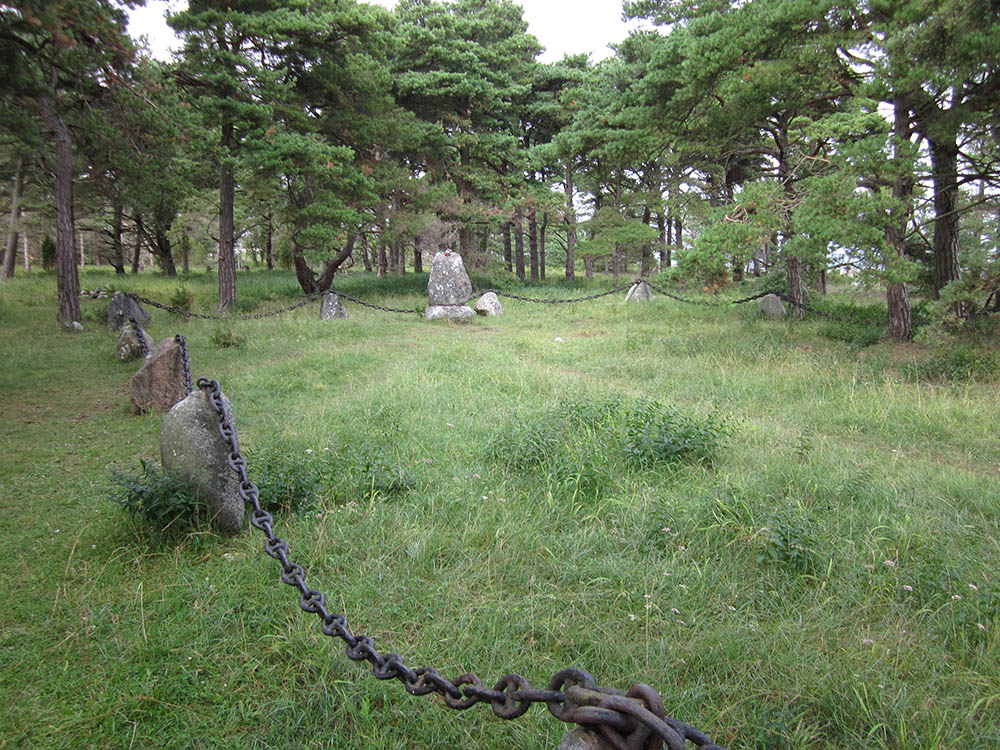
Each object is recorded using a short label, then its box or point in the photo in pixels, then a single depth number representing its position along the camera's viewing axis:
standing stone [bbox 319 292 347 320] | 14.50
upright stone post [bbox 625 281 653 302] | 18.33
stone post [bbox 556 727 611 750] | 1.17
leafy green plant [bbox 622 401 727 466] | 4.47
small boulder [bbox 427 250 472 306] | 14.98
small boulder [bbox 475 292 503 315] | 16.08
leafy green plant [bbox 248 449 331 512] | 3.71
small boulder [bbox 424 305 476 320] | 14.53
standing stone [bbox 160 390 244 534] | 3.46
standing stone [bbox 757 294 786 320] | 13.93
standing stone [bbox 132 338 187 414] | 6.21
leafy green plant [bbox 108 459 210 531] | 3.33
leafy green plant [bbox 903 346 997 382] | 7.21
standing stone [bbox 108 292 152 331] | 12.57
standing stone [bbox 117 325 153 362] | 9.14
